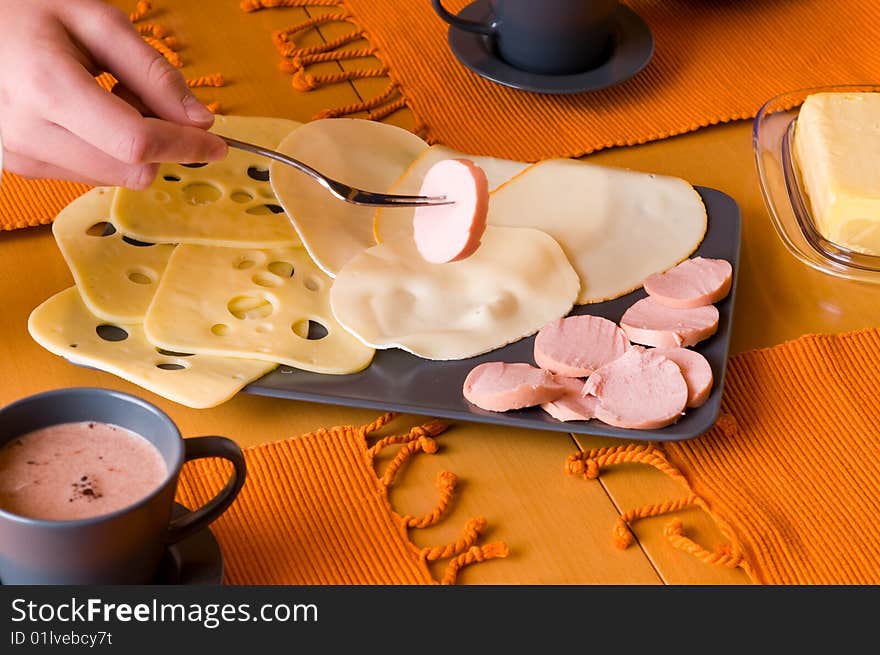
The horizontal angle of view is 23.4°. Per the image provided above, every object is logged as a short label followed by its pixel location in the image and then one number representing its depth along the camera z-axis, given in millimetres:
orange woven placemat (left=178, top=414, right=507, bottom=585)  964
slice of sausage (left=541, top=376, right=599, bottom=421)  1004
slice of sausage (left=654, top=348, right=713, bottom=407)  1013
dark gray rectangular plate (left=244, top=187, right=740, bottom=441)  1004
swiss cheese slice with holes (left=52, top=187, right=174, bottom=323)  1056
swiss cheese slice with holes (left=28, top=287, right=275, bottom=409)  1013
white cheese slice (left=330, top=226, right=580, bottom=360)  1052
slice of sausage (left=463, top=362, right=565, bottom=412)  1004
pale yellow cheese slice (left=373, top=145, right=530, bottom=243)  1118
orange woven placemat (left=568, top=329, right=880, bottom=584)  981
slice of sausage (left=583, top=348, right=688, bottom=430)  1000
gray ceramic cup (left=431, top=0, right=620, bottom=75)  1233
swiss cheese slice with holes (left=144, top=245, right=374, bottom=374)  1036
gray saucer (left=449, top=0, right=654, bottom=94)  1252
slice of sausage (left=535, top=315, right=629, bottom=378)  1029
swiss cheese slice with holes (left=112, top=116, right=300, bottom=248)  1105
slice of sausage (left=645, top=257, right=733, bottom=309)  1070
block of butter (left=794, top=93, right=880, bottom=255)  1117
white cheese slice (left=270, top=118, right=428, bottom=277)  1104
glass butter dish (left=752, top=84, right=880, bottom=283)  1127
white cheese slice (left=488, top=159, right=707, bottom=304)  1107
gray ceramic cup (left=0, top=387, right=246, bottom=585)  867
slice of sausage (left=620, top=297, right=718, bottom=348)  1042
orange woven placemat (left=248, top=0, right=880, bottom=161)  1239
